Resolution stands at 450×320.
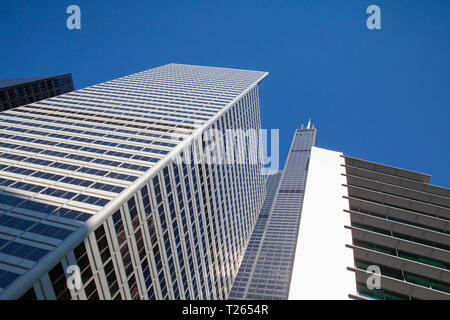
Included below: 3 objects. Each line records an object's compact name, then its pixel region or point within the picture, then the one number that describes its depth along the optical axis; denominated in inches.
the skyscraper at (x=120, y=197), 1320.1
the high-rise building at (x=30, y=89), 4650.1
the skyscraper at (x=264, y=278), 6835.6
